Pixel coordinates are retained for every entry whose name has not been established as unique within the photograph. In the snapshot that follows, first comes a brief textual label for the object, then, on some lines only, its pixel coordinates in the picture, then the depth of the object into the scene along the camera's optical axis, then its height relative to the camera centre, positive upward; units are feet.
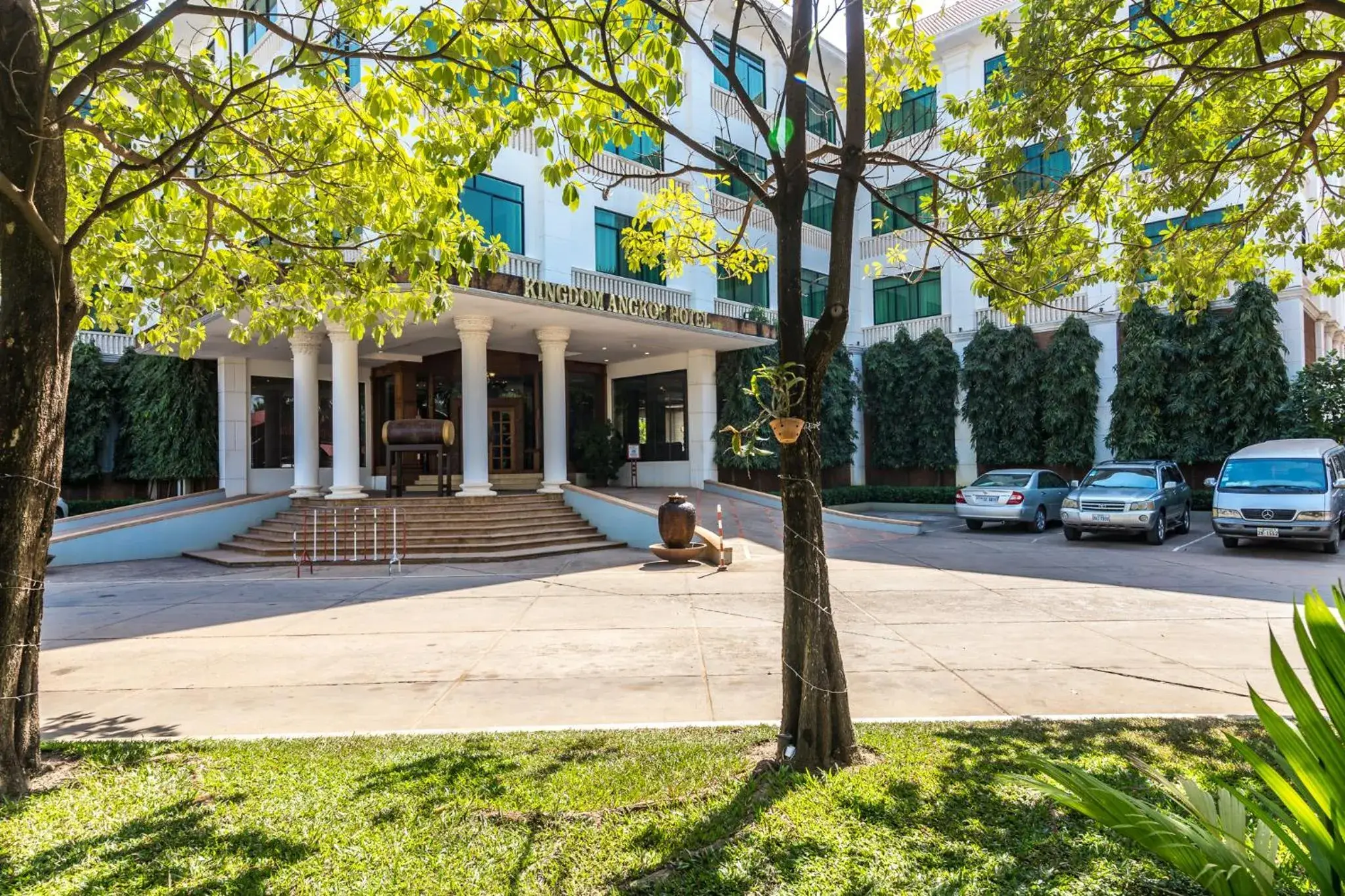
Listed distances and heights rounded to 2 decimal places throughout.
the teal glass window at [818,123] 61.77 +32.05
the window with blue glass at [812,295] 85.87 +17.52
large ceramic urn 44.29 -4.13
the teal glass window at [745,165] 72.79 +28.72
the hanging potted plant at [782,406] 13.91 +0.82
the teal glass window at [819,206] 90.94 +29.59
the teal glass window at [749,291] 81.00 +17.41
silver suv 51.49 -4.16
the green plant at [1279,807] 4.91 -2.72
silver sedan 60.34 -4.46
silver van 44.50 -3.29
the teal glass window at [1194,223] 70.08 +20.75
